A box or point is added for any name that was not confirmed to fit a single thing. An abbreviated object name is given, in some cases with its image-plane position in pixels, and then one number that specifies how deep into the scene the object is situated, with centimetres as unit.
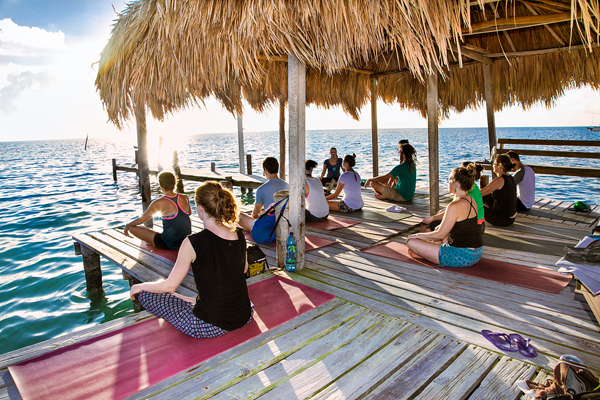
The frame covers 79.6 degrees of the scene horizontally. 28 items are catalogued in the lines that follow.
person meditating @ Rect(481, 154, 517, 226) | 497
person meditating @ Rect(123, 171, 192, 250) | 434
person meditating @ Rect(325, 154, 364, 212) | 621
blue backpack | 471
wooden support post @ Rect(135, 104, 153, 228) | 573
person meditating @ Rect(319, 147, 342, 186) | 891
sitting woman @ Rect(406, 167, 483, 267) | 350
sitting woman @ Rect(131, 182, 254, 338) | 227
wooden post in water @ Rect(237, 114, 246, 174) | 1206
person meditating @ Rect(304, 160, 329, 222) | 550
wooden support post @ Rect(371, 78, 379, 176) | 843
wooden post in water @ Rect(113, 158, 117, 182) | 1858
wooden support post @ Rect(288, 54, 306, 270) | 353
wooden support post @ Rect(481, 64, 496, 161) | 714
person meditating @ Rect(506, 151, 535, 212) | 581
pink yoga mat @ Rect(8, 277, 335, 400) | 195
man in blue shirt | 501
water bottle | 360
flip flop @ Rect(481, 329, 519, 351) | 222
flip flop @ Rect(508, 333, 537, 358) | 215
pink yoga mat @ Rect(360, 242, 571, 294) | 319
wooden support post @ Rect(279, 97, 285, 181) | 975
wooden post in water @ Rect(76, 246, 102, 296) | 530
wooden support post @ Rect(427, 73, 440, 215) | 525
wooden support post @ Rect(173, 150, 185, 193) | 1288
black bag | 355
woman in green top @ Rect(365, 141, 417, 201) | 686
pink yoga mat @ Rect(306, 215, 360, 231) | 541
